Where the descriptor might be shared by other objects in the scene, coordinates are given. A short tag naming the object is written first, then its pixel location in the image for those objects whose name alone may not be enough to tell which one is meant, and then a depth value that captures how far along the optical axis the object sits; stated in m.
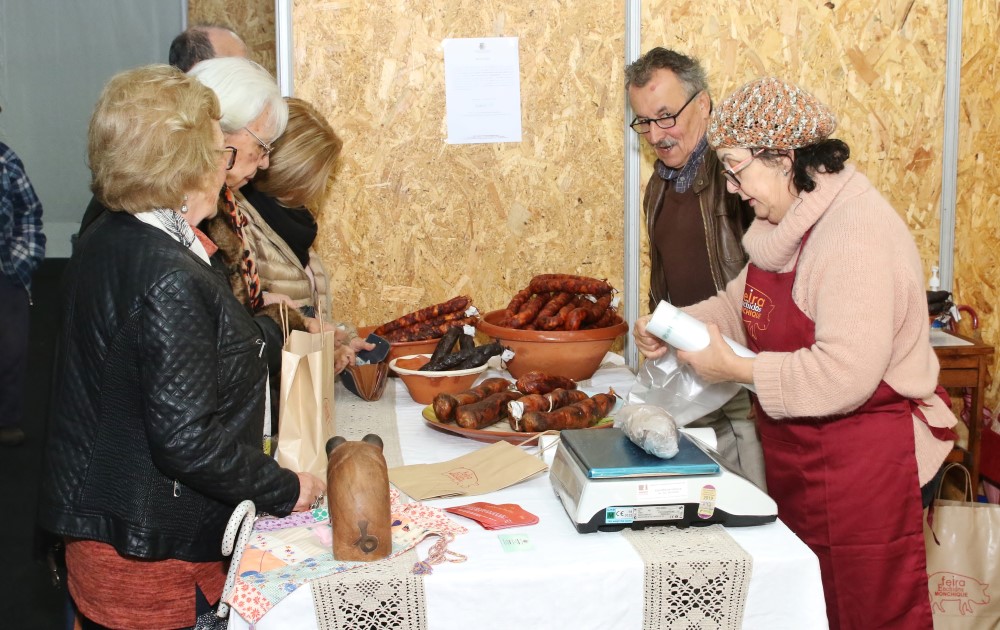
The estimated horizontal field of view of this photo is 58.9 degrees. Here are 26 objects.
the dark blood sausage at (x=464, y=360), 3.02
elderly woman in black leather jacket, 1.81
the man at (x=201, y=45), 3.57
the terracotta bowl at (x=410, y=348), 3.43
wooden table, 3.87
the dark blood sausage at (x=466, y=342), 3.25
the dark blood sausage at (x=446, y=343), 3.11
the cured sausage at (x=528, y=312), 3.31
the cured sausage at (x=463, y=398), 2.65
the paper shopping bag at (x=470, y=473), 2.19
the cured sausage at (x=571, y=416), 2.55
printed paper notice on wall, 4.01
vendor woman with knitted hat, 2.21
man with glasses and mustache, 3.50
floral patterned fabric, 1.70
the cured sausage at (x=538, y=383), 2.81
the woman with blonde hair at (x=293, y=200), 3.21
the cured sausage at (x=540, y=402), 2.59
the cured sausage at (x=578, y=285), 3.50
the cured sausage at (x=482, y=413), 2.60
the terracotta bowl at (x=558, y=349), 3.17
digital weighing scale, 1.90
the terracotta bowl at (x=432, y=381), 2.97
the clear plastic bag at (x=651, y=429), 1.97
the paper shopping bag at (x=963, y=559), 3.51
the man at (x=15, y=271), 5.37
